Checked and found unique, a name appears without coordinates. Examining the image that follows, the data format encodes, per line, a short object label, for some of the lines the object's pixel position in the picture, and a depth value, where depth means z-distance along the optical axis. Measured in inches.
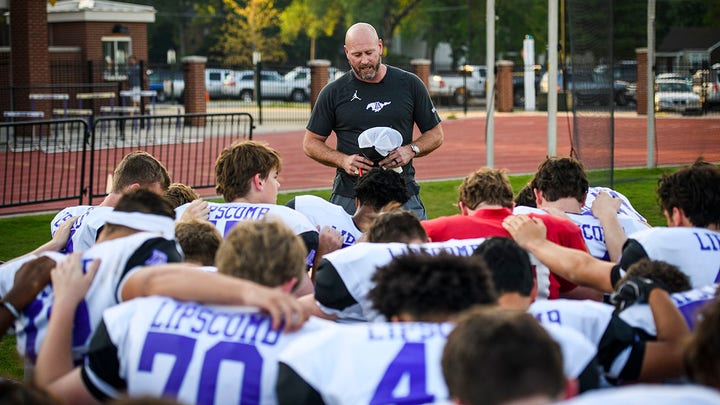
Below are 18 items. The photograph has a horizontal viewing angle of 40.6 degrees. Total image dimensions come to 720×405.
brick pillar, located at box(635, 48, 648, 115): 1209.8
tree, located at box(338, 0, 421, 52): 2049.7
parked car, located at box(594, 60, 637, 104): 1407.5
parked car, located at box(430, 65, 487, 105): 1552.7
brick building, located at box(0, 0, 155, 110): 951.6
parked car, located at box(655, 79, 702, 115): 1054.5
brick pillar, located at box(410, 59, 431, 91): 1406.3
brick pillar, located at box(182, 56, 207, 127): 1138.7
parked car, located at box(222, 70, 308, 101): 1609.3
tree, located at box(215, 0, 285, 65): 2118.6
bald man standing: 260.4
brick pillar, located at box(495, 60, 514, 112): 1419.8
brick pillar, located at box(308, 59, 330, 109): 1266.0
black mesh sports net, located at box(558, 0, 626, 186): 424.5
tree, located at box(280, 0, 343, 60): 2078.0
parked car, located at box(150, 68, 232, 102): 1652.3
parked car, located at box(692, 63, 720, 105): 1023.5
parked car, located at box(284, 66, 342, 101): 1601.9
